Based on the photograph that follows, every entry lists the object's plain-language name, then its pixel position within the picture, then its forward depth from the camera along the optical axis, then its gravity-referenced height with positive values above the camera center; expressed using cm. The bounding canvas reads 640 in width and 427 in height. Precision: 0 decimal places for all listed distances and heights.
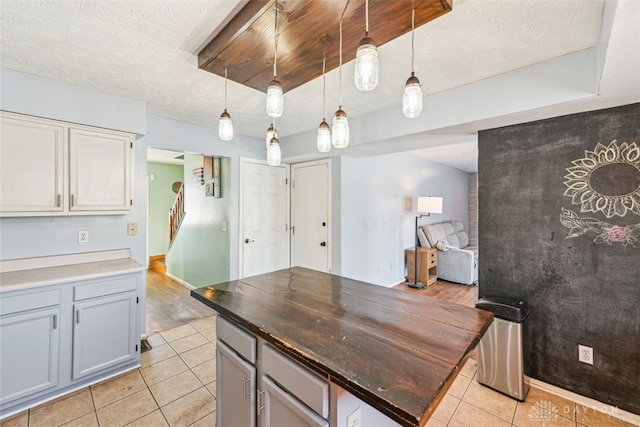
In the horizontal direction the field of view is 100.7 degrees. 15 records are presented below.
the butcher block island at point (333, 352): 84 -52
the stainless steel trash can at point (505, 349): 196 -105
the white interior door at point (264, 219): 366 -10
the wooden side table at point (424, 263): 471 -93
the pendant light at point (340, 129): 142 +45
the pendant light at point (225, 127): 164 +53
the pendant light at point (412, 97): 119 +52
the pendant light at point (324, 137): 155 +44
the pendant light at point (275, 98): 134 +58
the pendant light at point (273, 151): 176 +41
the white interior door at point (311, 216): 367 -5
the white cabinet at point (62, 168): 194 +36
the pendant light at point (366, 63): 105 +60
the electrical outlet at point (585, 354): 188 -102
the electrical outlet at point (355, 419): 99 -78
